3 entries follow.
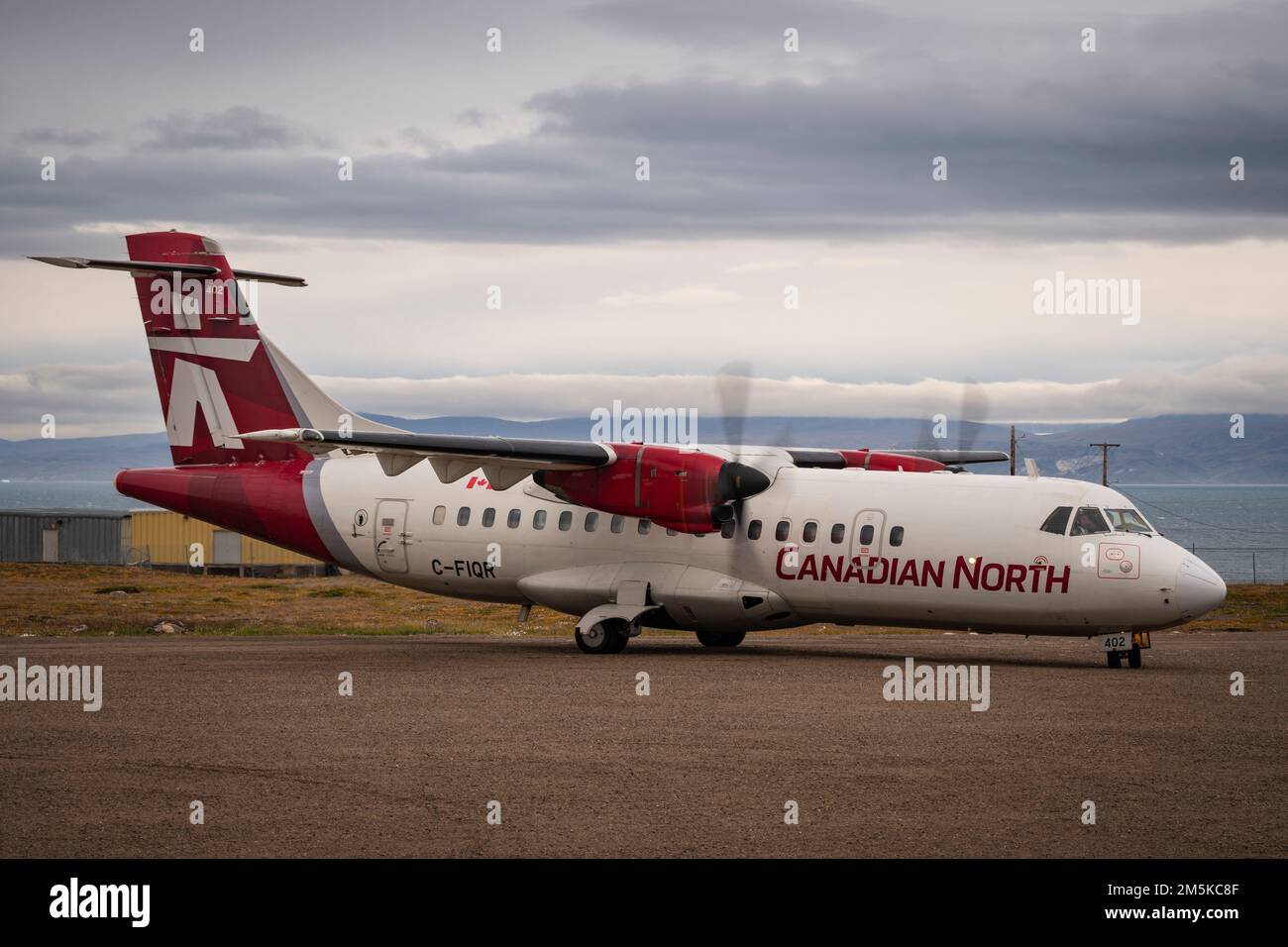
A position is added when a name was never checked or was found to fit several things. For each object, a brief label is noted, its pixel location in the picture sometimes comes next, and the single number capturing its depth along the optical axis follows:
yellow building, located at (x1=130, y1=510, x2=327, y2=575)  74.50
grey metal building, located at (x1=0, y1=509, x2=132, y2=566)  78.25
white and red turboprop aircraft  23.61
